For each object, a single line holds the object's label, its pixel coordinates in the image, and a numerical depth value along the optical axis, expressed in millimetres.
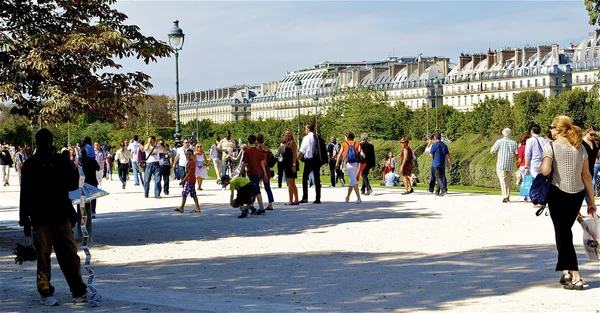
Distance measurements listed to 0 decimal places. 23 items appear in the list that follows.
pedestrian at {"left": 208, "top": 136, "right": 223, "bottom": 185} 35438
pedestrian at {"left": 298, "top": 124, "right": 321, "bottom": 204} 22438
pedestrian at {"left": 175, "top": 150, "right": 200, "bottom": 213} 20844
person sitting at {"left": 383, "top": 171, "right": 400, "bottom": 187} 34312
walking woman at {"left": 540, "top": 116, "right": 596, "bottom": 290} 10203
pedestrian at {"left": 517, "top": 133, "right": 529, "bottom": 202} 21594
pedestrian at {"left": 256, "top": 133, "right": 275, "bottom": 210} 21141
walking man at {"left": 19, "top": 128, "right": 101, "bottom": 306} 10094
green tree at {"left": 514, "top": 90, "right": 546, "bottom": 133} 111562
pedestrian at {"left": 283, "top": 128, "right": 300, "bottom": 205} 22344
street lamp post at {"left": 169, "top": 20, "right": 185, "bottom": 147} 31719
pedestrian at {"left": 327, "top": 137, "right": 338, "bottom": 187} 30625
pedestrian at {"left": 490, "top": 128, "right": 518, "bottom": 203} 21641
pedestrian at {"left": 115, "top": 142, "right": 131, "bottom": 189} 33241
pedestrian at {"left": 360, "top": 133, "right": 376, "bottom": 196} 24547
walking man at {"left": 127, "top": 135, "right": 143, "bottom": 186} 31753
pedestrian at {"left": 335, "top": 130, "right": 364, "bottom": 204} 22094
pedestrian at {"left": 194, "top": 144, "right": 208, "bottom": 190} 28781
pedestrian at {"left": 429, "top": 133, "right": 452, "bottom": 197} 24016
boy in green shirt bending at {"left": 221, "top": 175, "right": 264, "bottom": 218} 19703
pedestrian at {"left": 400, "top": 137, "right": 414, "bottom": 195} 25672
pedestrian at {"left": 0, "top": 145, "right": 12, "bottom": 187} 36688
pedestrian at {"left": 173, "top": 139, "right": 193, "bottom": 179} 29438
